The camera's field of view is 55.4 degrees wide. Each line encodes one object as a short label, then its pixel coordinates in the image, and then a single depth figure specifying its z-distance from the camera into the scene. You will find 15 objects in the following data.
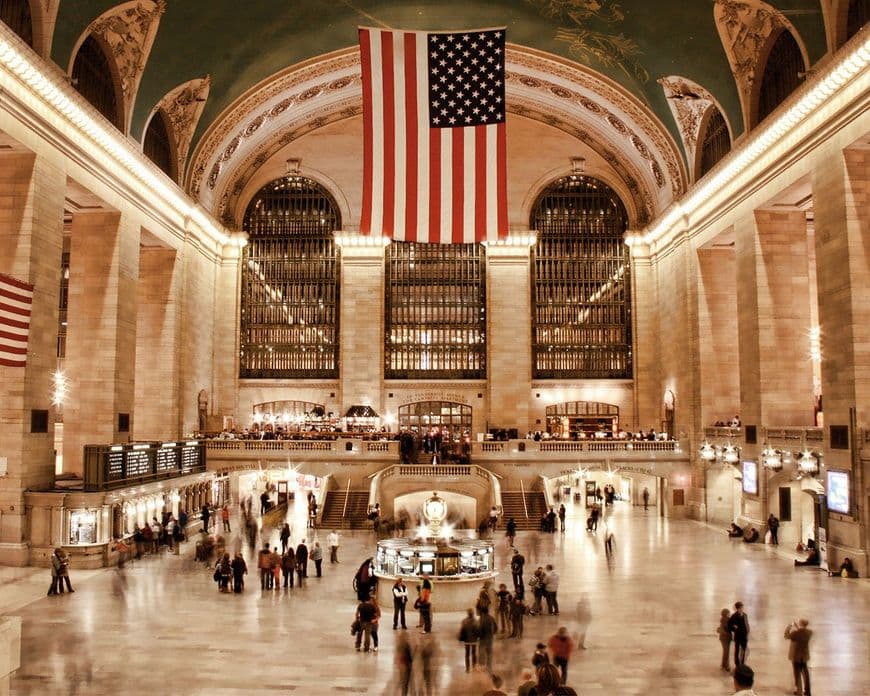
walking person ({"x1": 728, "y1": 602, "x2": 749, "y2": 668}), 11.39
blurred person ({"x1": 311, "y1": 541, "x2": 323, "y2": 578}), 18.58
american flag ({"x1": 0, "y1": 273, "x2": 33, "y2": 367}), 16.55
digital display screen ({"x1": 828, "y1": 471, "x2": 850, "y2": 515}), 19.39
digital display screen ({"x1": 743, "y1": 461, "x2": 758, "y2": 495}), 25.28
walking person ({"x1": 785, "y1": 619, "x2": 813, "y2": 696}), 10.41
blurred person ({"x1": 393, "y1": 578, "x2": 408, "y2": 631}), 13.86
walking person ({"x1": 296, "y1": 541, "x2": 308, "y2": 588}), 17.81
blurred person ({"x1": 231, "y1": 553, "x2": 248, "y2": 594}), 16.75
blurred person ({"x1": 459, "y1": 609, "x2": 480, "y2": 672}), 11.31
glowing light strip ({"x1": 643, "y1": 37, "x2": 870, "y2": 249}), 19.22
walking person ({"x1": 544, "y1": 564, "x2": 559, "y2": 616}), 15.04
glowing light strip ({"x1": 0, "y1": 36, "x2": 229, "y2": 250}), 18.97
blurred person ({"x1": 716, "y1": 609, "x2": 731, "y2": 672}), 11.66
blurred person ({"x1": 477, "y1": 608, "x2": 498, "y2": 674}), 11.38
